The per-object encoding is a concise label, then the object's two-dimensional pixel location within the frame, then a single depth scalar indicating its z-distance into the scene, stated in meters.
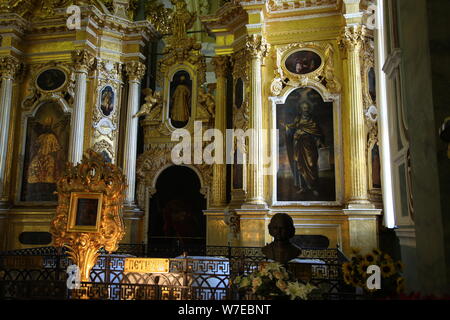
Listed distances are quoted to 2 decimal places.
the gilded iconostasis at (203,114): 11.66
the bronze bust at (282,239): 5.70
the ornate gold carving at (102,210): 8.07
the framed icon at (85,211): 8.14
